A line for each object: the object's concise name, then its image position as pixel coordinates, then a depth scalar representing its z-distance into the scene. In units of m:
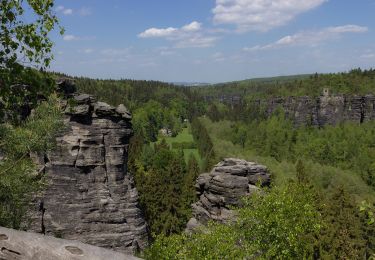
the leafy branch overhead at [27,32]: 10.23
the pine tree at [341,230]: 41.81
